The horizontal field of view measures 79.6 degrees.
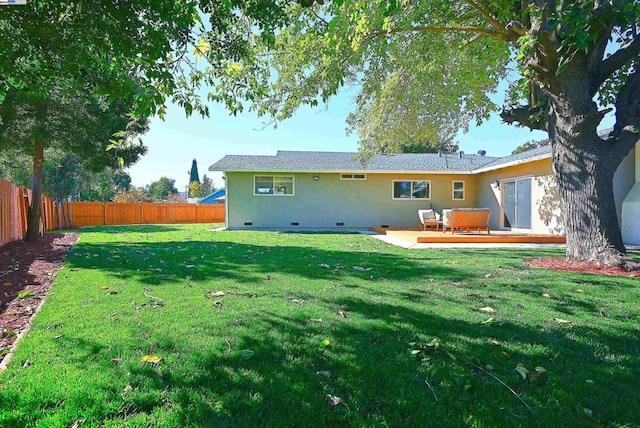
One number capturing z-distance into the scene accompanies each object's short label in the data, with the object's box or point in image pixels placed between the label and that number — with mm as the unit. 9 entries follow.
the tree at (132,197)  34500
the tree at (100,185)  26016
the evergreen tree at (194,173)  59312
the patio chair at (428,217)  14220
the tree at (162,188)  51025
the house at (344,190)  17156
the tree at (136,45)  3601
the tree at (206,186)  54288
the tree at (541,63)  5918
